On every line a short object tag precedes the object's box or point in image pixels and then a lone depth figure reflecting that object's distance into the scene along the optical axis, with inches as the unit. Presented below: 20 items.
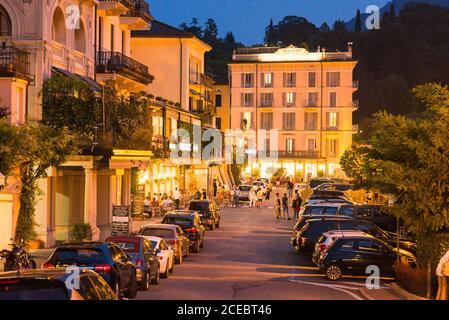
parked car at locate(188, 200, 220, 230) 1822.1
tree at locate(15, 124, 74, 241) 985.5
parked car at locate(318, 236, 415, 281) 1058.1
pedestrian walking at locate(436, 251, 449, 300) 784.3
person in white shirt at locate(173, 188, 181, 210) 2210.9
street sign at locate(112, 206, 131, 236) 1305.4
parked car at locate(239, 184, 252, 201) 2859.3
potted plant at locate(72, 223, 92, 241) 1316.4
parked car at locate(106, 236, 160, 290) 901.8
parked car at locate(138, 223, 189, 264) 1170.6
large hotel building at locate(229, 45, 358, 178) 4468.5
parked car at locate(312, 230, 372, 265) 1104.9
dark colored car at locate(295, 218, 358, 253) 1284.4
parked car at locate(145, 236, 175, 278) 1021.2
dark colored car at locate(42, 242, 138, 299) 757.9
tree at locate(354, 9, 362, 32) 6099.4
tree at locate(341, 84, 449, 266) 911.7
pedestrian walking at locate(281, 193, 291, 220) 2246.6
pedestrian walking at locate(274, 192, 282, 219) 2241.0
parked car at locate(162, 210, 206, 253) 1370.6
